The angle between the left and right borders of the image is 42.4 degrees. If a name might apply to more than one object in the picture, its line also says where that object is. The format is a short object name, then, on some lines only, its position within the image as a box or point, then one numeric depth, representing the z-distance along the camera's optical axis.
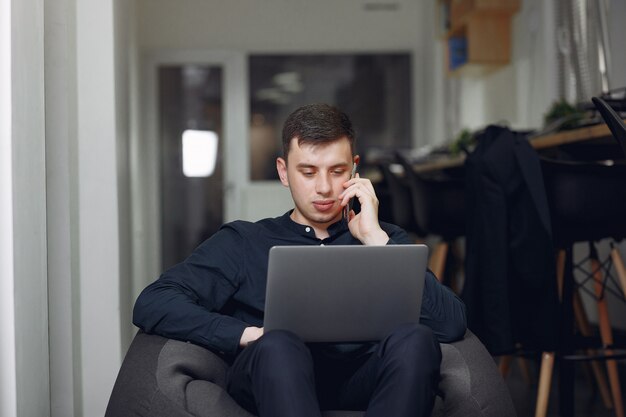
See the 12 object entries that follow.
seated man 1.54
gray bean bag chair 1.67
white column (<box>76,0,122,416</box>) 2.55
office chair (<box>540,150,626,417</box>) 2.41
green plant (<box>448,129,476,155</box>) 4.36
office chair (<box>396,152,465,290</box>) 3.40
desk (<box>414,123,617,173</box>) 2.45
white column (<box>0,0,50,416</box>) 1.72
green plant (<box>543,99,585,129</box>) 3.37
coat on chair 2.47
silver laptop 1.58
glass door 7.01
